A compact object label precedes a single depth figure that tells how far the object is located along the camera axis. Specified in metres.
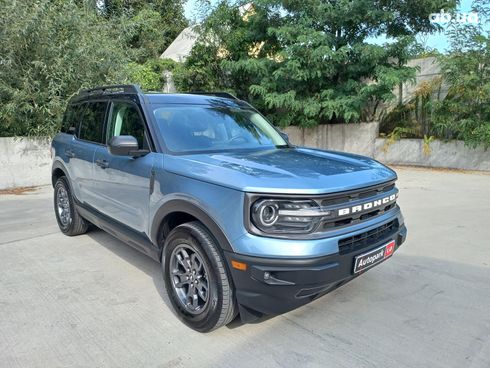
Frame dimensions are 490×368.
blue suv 2.53
